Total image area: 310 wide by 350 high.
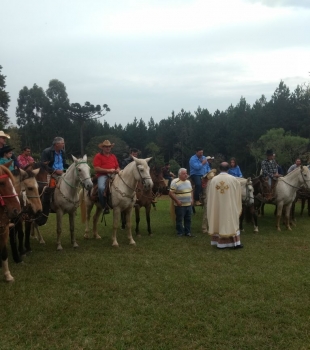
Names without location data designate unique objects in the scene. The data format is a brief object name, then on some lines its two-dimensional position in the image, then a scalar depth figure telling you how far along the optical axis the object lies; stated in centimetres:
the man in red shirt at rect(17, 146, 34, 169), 1228
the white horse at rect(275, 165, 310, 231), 1148
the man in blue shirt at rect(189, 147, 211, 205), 1191
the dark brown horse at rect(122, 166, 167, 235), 1053
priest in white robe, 869
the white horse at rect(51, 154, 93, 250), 840
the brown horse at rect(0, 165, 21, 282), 553
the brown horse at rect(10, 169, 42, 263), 660
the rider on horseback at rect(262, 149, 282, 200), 1168
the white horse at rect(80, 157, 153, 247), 866
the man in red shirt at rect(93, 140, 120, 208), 918
